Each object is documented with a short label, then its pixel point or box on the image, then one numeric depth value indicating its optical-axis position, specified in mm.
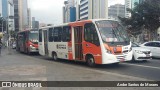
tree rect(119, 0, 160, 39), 16576
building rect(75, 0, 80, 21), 64563
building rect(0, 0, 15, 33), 41856
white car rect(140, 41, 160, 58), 10910
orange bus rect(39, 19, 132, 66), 7425
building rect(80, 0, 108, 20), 62104
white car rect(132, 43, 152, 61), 8953
